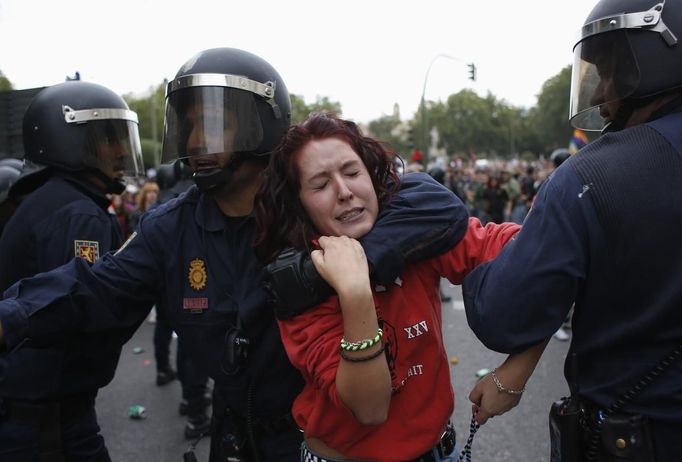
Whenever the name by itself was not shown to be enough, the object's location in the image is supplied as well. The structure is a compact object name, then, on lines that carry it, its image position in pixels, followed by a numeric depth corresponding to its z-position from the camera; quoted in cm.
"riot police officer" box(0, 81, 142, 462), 204
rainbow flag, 802
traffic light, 2111
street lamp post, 2090
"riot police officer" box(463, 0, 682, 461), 127
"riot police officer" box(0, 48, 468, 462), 174
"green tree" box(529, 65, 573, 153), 5409
